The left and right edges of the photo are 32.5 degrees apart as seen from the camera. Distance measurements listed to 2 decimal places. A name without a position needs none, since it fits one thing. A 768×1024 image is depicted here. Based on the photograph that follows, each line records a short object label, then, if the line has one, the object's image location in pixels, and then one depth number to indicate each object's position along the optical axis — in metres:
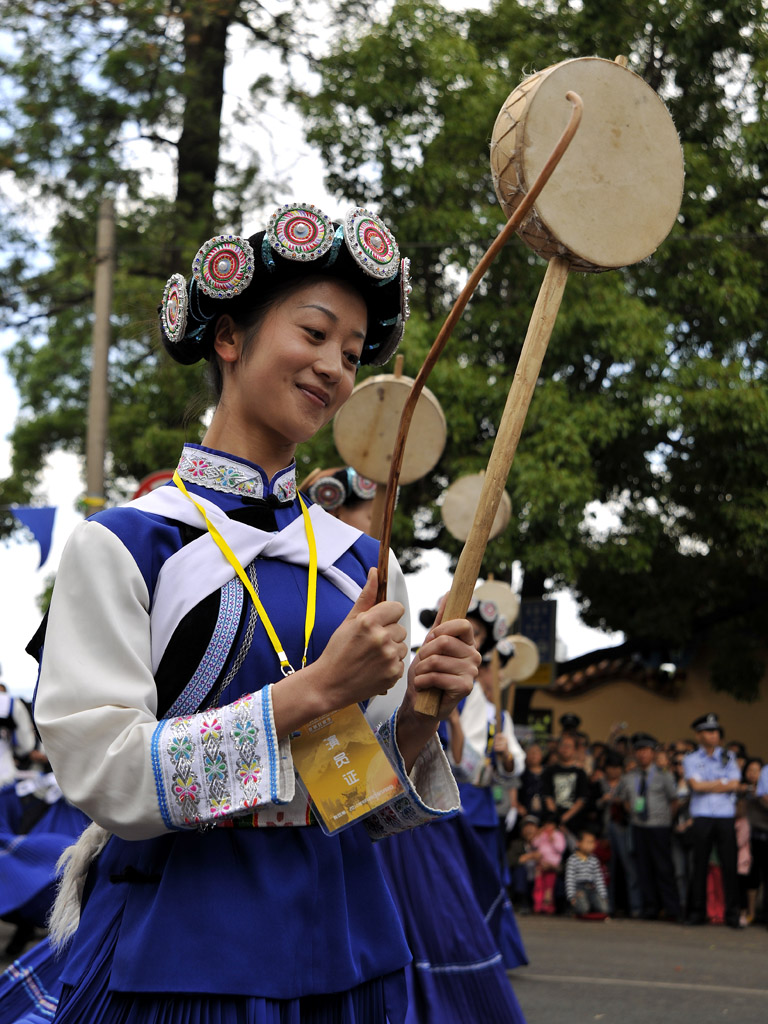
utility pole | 11.01
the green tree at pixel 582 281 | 13.86
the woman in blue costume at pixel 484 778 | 5.88
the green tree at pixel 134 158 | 14.16
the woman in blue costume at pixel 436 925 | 4.60
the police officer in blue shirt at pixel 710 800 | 11.07
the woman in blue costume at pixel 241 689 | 1.67
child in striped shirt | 11.63
